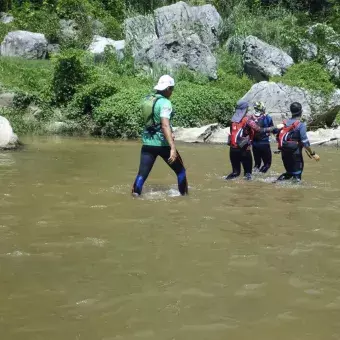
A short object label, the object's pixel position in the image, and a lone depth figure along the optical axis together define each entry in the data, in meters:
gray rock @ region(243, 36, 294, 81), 24.16
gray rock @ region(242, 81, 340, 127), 19.30
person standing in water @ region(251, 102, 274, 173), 9.88
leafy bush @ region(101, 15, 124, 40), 28.97
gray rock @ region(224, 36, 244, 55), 26.31
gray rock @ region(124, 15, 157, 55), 26.34
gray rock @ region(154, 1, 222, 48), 27.23
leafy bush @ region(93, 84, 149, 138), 17.66
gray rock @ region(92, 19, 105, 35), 28.88
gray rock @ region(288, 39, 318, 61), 25.44
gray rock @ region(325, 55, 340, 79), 23.98
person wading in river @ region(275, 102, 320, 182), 9.02
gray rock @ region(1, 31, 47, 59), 27.80
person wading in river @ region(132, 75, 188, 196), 7.49
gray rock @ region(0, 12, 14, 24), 31.66
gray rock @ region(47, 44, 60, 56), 28.43
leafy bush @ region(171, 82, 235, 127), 18.59
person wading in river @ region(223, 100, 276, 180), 9.45
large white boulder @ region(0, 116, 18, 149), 12.77
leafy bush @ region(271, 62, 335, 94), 20.91
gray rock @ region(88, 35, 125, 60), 25.72
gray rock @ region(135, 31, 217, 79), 24.58
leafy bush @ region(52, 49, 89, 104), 19.66
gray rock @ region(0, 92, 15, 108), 19.73
